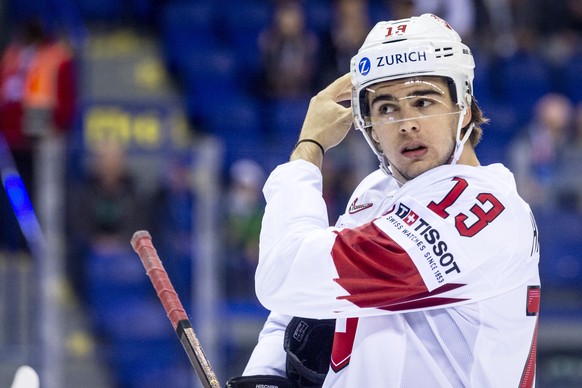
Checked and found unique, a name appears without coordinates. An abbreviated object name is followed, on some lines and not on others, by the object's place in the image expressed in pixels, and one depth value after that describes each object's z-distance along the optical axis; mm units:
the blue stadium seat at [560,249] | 16609
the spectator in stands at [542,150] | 16500
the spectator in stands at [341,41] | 19875
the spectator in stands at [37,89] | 17453
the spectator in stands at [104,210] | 15430
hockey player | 5695
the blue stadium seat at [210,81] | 21094
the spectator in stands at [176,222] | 15391
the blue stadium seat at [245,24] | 22062
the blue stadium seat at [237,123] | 20062
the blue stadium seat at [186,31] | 21906
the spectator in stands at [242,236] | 15508
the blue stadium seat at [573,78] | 21922
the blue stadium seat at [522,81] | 21922
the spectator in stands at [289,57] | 19937
